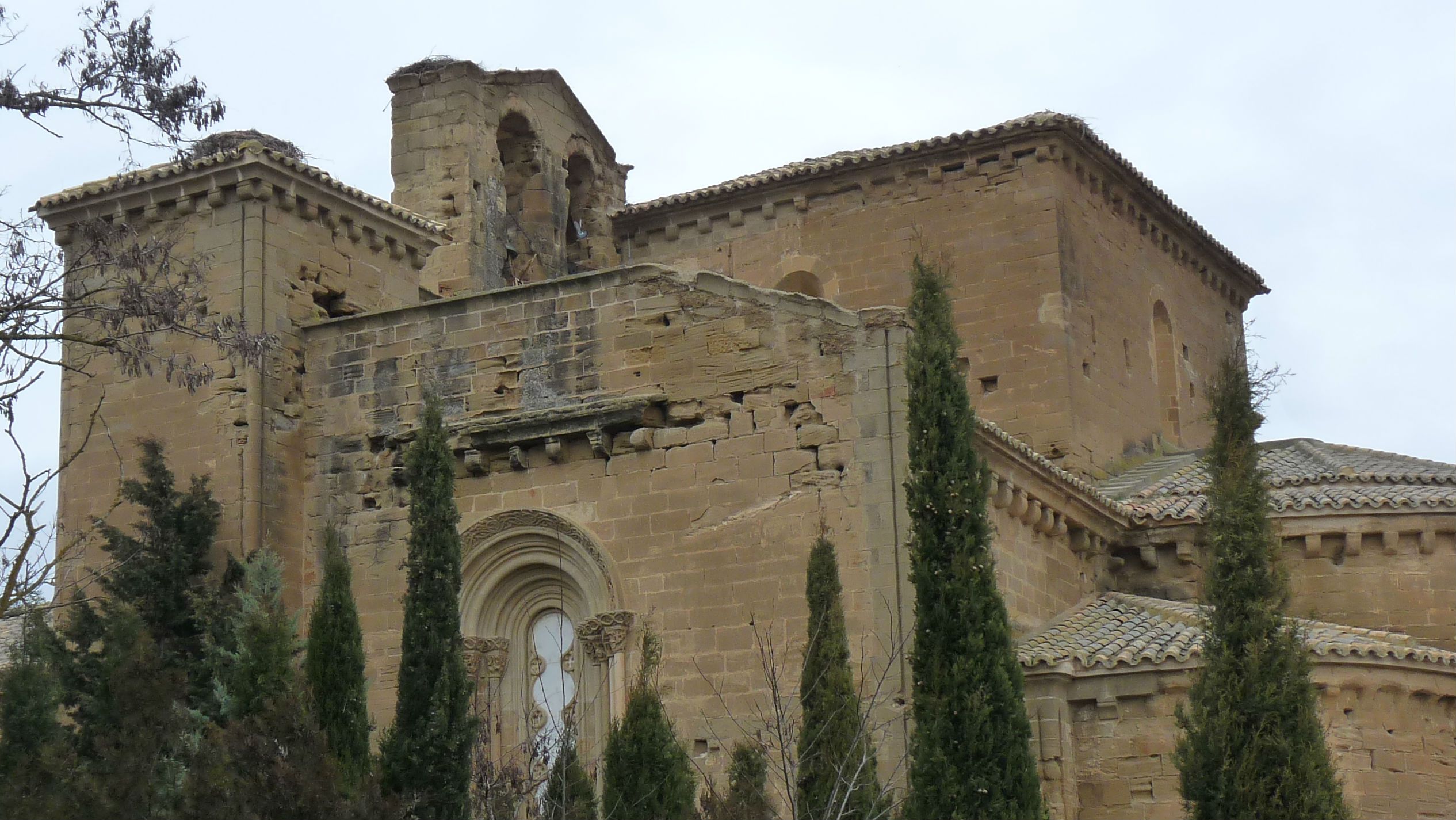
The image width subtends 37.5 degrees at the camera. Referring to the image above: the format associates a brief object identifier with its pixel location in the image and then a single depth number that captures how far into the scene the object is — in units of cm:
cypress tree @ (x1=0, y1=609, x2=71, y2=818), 1591
